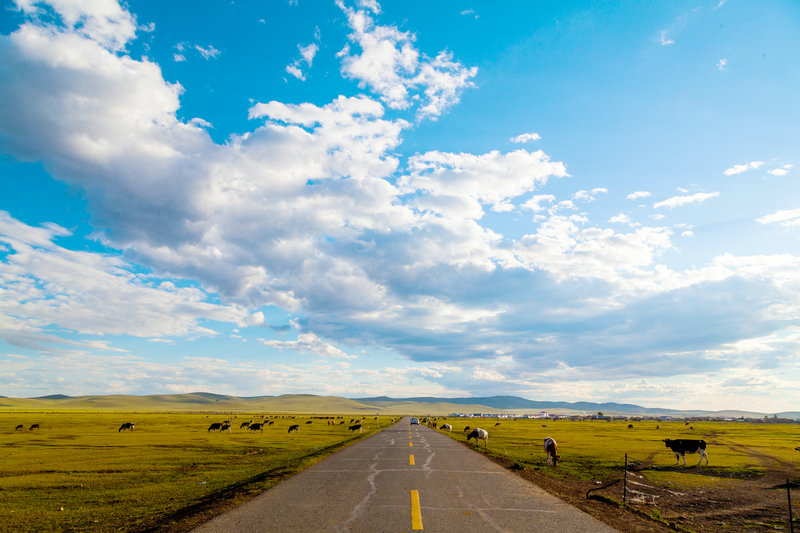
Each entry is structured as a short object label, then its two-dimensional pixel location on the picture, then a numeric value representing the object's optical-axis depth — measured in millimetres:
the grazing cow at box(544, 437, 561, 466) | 27133
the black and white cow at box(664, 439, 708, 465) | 31703
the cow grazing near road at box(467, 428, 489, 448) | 38100
